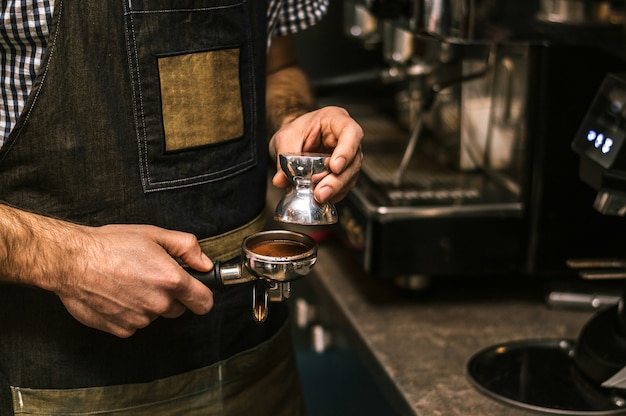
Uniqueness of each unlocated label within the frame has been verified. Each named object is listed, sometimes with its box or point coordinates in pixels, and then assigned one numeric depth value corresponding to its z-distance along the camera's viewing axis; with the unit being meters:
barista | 0.94
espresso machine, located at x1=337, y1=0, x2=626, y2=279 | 1.43
